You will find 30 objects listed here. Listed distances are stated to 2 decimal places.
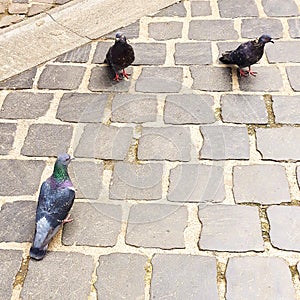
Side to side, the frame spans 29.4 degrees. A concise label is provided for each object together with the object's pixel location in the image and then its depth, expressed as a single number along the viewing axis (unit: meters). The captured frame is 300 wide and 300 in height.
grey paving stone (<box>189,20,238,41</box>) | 5.16
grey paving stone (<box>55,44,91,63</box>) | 4.96
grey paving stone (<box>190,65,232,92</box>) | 4.61
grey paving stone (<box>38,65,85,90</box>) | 4.66
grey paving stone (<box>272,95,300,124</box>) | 4.25
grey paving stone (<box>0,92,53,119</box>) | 4.38
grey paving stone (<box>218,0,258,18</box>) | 5.45
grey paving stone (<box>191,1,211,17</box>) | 5.50
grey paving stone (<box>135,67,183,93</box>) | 4.61
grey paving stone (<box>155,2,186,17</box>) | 5.50
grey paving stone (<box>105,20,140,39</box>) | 5.25
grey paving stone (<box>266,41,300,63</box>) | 4.85
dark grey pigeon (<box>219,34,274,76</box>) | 4.54
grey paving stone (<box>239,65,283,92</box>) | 4.57
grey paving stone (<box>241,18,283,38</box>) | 5.18
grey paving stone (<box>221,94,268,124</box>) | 4.28
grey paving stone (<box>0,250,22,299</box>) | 3.20
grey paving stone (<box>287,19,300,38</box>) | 5.16
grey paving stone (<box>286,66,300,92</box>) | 4.55
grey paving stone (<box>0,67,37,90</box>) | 4.67
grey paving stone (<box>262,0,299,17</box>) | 5.45
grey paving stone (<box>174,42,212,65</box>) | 4.88
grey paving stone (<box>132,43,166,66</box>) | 4.91
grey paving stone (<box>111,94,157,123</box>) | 4.34
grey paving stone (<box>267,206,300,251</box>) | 3.40
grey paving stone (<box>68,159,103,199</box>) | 3.76
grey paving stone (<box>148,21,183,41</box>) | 5.20
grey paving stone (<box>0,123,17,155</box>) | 4.08
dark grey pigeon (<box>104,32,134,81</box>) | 4.43
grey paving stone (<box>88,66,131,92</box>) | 4.64
